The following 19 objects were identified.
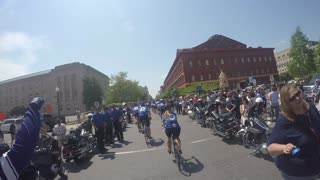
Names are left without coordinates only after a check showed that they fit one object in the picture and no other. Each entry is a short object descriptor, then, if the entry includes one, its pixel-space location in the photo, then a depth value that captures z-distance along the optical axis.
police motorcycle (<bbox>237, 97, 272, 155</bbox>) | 5.39
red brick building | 47.18
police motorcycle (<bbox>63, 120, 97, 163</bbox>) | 7.00
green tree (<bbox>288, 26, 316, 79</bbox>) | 40.37
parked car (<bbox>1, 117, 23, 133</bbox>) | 23.78
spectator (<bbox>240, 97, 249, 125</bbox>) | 6.46
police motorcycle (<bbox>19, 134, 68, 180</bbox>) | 4.60
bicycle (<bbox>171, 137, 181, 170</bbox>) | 5.38
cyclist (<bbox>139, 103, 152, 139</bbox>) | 9.09
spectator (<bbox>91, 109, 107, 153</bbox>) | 8.42
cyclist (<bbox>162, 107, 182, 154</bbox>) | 6.02
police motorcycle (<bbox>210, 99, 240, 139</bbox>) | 7.39
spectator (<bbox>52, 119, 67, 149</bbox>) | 7.62
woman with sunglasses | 1.75
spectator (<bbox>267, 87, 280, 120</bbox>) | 9.56
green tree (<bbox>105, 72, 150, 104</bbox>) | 53.30
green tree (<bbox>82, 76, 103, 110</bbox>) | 49.15
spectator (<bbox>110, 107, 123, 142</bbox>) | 10.49
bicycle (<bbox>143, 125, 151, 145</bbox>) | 8.93
